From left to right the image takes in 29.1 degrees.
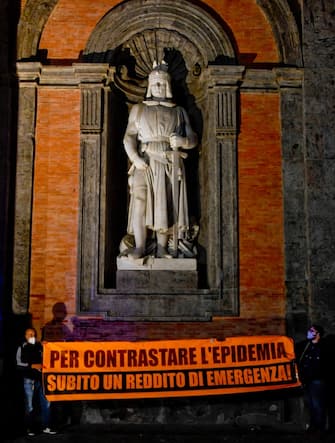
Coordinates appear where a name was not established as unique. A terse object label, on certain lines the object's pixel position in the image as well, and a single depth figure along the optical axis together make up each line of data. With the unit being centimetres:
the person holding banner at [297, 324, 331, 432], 899
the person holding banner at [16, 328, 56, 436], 897
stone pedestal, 1009
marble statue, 1038
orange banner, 890
